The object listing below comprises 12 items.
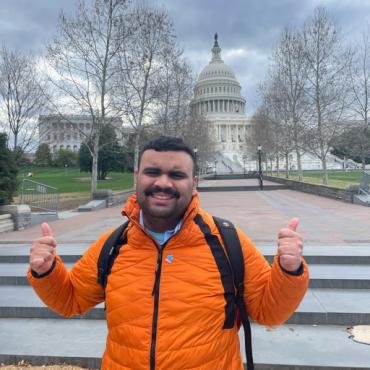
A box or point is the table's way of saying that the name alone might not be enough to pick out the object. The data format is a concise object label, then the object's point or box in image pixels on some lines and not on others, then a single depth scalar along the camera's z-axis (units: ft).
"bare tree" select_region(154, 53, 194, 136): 79.36
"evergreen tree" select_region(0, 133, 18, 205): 33.14
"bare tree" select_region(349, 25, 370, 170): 67.10
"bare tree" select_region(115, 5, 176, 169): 67.77
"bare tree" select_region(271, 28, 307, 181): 81.41
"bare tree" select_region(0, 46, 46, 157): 62.13
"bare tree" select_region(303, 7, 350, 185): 73.61
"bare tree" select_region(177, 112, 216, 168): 113.89
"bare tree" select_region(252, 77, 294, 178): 95.30
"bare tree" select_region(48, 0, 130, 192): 62.13
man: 5.20
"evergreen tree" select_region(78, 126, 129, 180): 157.48
